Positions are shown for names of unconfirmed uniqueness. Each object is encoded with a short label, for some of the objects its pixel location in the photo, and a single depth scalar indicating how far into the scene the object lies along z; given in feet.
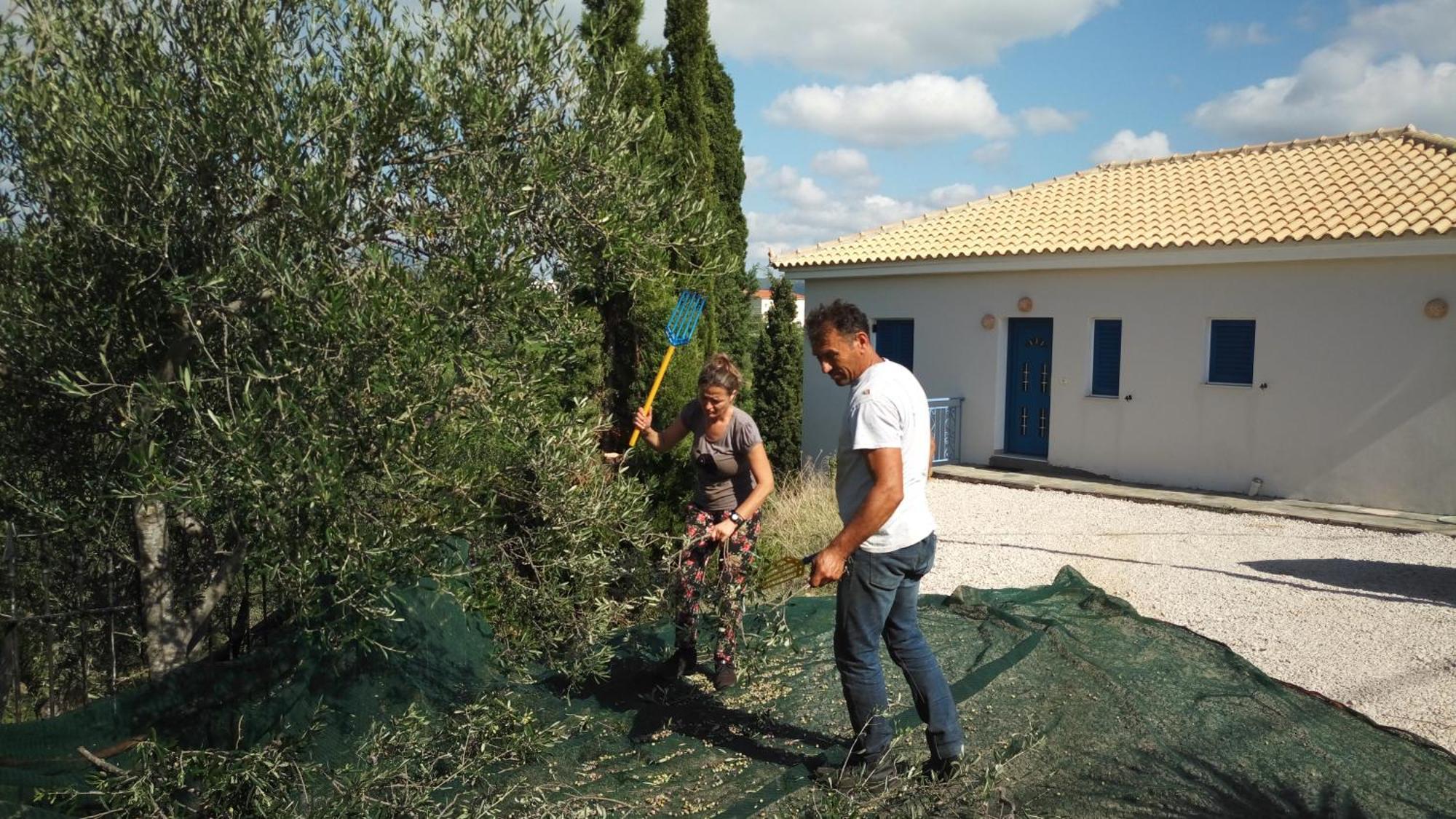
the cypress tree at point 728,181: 41.04
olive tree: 8.56
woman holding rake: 15.01
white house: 35.09
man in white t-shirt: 11.93
